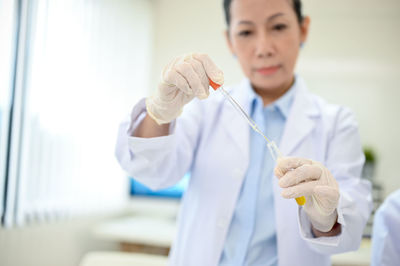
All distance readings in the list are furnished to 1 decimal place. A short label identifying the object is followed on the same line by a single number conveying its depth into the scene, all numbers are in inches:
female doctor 31.0
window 69.1
